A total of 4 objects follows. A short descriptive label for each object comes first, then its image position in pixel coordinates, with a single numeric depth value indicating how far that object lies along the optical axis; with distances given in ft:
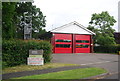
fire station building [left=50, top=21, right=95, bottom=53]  95.04
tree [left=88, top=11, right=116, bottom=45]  120.98
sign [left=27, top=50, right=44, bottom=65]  39.21
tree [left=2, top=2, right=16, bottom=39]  47.13
